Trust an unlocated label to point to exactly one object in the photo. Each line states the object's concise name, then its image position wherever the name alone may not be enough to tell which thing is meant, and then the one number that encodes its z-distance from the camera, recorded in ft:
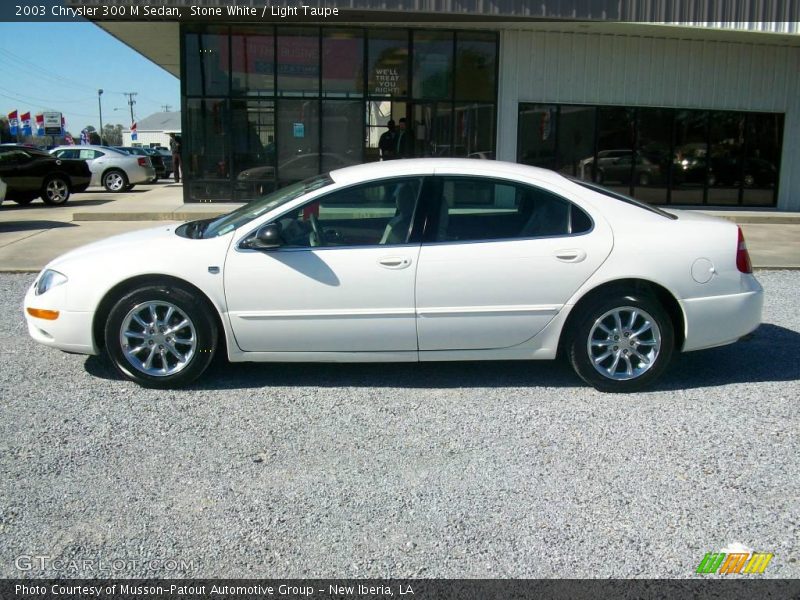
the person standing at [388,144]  53.16
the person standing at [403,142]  53.06
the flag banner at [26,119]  203.92
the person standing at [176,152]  84.75
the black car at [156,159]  100.57
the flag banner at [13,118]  191.92
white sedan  16.58
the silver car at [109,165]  82.23
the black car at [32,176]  61.46
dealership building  54.70
